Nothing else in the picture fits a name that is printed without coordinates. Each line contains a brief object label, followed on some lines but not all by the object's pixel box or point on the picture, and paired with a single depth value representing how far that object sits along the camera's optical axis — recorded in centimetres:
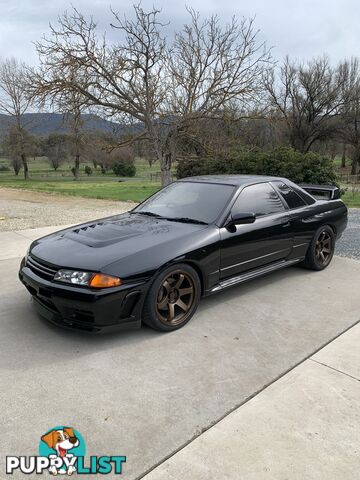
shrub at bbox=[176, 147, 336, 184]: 1350
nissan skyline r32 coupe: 303
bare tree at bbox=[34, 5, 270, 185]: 1338
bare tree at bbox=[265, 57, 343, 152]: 3884
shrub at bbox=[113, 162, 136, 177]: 6419
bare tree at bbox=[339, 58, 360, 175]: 3838
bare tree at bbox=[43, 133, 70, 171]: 5609
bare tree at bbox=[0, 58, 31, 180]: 4003
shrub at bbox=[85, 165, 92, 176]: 6675
